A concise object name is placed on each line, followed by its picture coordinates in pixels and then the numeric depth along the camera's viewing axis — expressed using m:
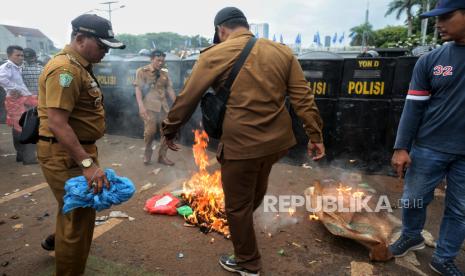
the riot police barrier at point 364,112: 5.53
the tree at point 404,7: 44.94
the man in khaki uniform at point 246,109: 2.53
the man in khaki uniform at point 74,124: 2.20
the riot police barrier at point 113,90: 8.29
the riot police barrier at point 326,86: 5.82
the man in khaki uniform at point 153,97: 6.14
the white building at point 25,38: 59.97
